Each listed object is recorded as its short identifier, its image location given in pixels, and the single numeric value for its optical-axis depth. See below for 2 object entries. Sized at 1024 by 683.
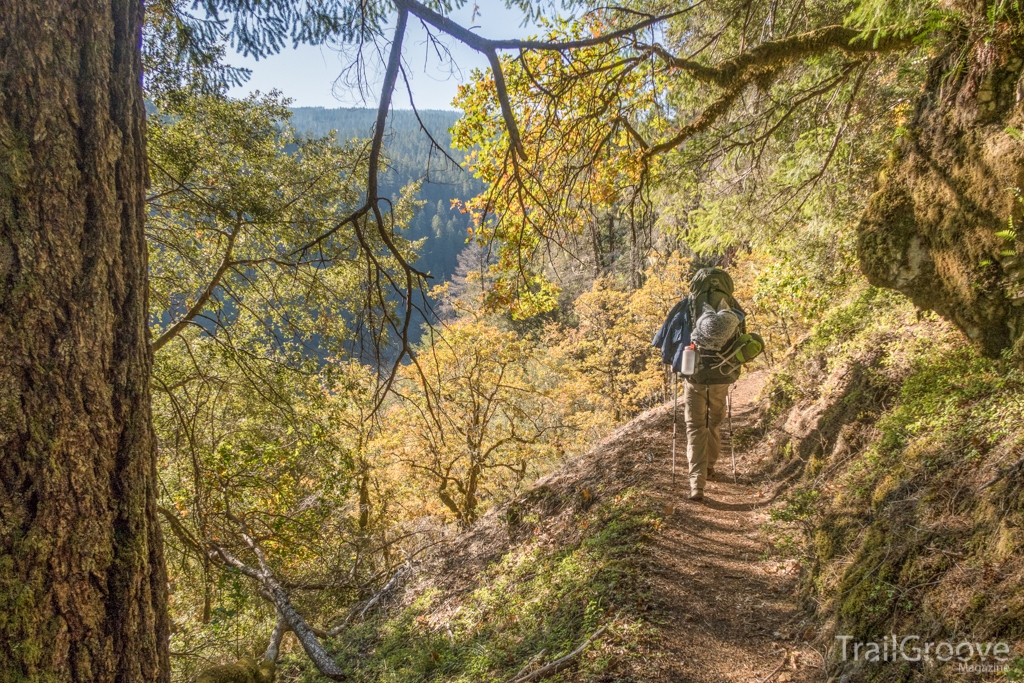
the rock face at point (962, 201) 2.85
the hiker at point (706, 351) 4.64
